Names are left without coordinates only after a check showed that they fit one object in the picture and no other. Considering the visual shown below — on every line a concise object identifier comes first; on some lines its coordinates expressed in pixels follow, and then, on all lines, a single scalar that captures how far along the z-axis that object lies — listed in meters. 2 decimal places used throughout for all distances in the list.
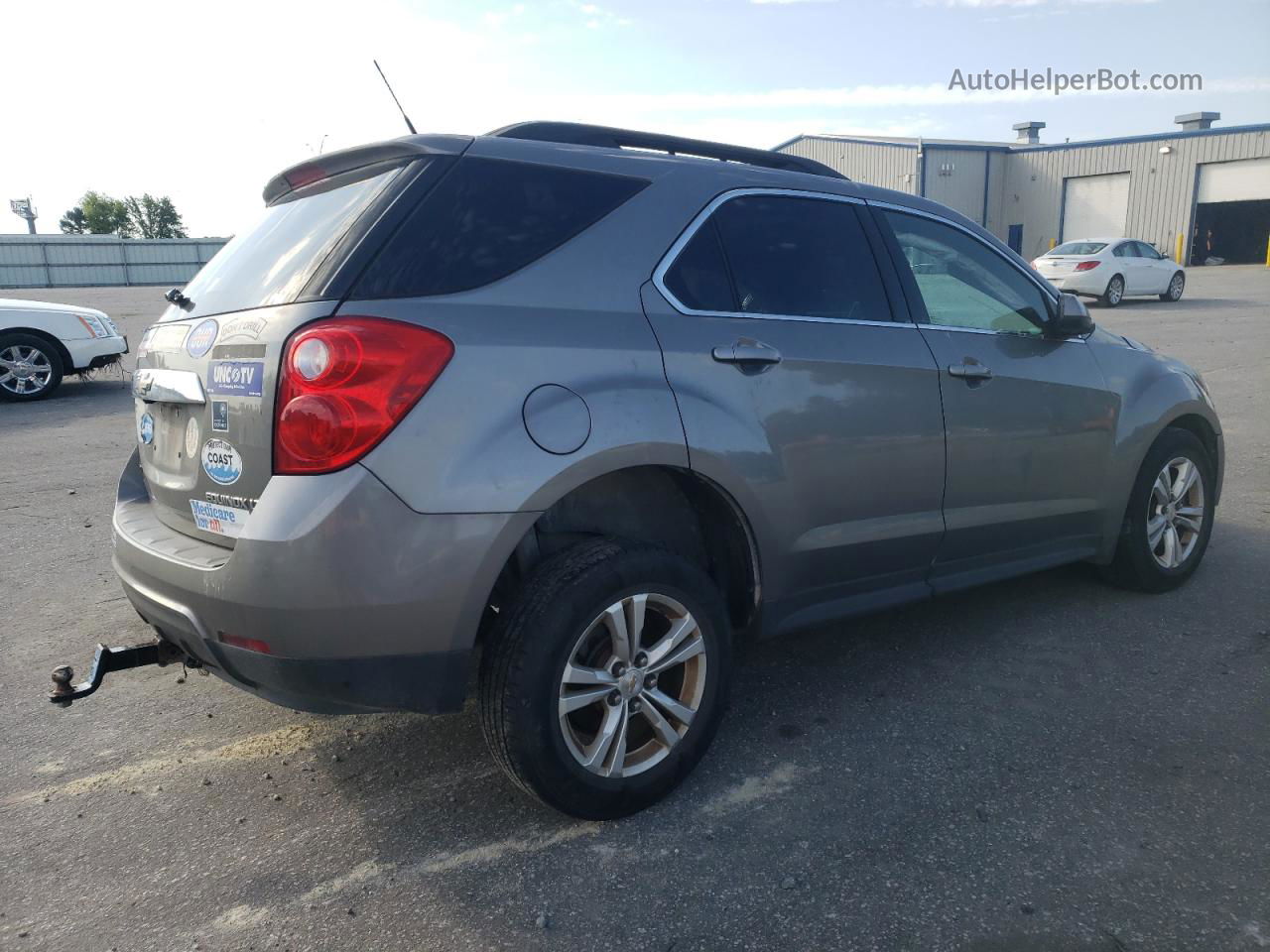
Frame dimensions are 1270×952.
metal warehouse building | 36.47
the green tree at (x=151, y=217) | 95.56
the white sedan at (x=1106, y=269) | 21.55
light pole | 62.84
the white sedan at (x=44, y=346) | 10.41
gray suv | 2.33
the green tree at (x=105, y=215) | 91.88
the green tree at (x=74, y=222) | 93.44
